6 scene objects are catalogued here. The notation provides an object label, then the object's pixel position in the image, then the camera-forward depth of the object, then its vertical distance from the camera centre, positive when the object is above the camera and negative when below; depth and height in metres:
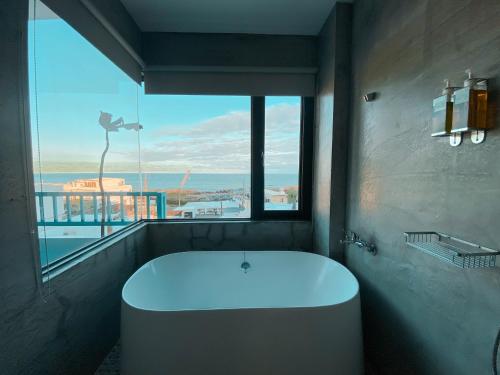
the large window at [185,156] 1.89 +0.16
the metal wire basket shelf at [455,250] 0.84 -0.27
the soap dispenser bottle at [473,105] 0.87 +0.24
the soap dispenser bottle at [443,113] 0.98 +0.24
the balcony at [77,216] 1.31 -0.30
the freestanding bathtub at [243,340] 1.29 -0.84
